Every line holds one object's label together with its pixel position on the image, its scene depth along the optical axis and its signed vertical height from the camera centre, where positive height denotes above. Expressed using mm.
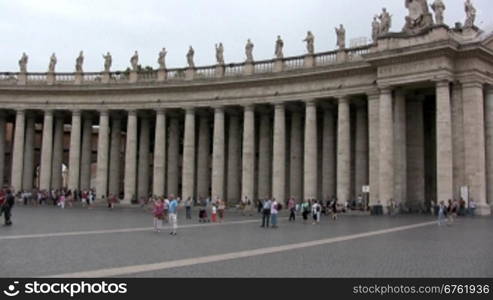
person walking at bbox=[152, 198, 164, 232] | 28203 -1331
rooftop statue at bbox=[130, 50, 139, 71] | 64125 +14527
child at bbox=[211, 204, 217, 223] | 36541 -1856
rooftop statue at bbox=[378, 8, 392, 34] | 48625 +14768
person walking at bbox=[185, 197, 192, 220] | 40875 -1615
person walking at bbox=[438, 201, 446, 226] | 33100 -1400
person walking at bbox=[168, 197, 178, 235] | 26828 -1353
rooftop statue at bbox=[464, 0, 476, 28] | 45844 +14548
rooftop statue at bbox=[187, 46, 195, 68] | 61656 +14448
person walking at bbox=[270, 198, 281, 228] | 32406 -1580
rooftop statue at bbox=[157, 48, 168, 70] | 63031 +14509
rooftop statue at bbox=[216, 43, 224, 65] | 59688 +14376
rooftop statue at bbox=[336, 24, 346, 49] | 52000 +14213
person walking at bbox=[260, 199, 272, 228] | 32406 -1351
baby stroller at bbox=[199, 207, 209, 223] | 37281 -1993
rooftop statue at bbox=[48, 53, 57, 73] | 66125 +14525
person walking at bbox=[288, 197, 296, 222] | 40250 -1730
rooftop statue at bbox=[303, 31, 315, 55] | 54250 +14321
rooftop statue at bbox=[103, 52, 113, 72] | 65012 +14608
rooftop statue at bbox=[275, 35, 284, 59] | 56250 +14324
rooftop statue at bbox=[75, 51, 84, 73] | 65500 +14638
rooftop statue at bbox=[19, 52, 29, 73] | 67062 +14832
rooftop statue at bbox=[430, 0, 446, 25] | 45062 +14720
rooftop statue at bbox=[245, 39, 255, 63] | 57903 +14243
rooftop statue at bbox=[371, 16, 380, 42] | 51097 +14919
